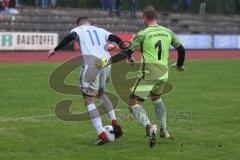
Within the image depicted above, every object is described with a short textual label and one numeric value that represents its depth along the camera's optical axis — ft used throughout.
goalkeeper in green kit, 62.85
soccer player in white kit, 64.34
